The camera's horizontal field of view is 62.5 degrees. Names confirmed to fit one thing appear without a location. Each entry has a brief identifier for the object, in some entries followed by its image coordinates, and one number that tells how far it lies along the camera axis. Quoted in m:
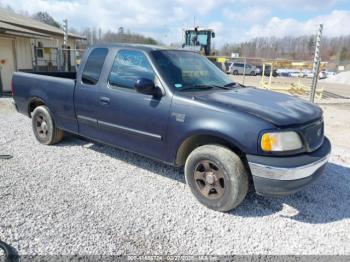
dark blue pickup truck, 2.93
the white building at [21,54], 12.02
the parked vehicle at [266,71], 37.55
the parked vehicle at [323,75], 39.73
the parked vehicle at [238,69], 36.47
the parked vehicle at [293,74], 39.10
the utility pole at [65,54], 13.86
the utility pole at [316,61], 9.14
